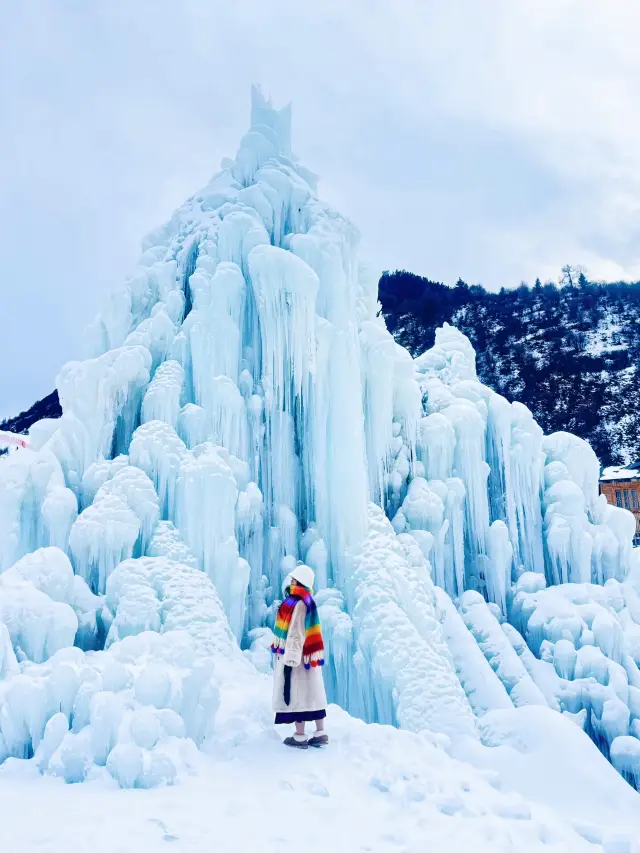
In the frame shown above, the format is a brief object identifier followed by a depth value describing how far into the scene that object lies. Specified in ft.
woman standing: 15.87
